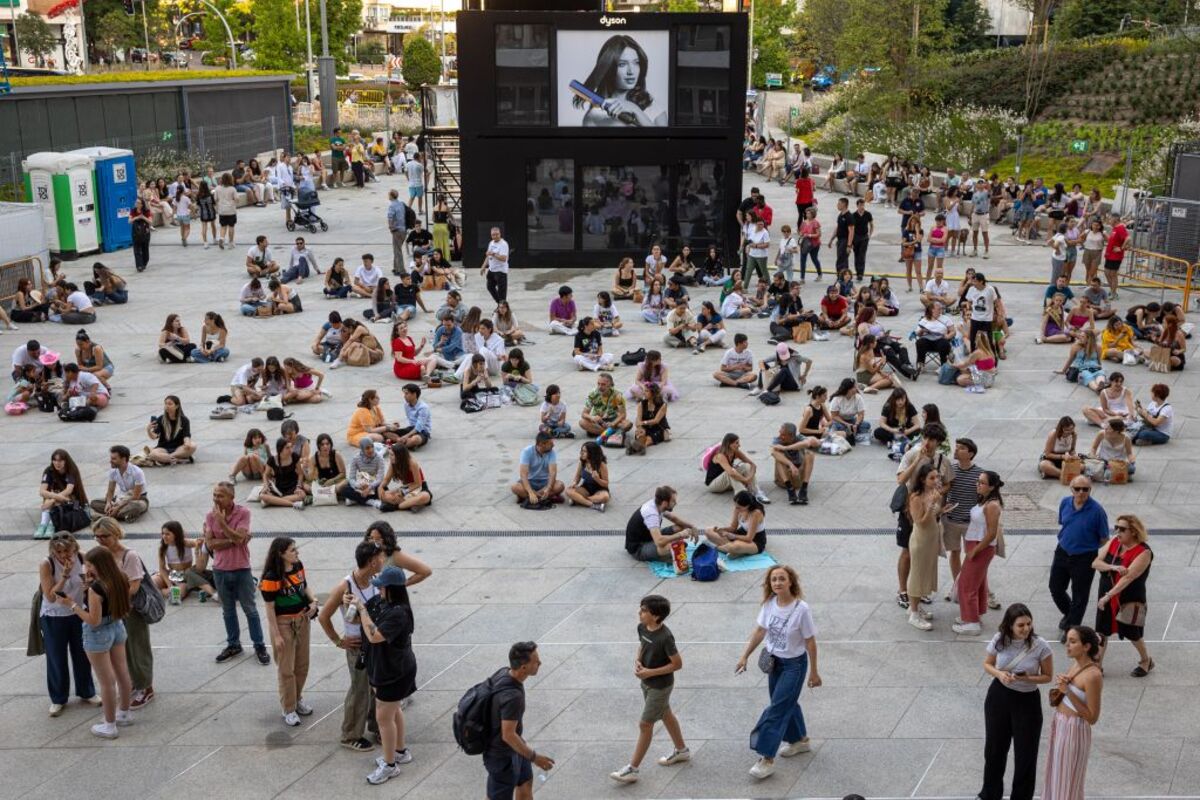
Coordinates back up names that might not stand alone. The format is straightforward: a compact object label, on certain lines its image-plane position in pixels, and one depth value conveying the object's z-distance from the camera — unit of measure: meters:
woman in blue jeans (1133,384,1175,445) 15.61
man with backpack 7.35
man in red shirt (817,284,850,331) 21.25
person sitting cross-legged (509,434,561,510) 13.81
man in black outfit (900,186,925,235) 27.58
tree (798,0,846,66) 66.62
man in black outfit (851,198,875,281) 24.95
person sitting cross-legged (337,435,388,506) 13.86
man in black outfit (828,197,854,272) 25.00
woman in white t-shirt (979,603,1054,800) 7.88
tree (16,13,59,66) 81.00
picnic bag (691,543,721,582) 11.88
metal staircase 30.66
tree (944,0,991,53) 69.06
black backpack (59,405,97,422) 16.89
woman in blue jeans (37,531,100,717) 9.09
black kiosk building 26.02
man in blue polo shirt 10.27
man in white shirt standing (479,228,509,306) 22.78
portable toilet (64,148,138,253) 28.25
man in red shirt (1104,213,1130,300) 23.59
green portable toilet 27.30
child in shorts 8.23
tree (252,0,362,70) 66.44
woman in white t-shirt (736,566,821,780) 8.43
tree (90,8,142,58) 82.62
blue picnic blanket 12.06
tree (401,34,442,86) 76.31
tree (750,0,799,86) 83.94
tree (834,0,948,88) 48.12
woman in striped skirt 7.44
